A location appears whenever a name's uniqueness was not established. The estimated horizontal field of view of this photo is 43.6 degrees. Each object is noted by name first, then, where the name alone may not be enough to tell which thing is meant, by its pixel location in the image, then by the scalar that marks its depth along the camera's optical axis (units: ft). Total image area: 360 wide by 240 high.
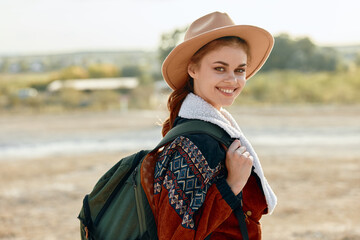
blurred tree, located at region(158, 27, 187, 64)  110.01
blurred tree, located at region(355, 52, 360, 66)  131.44
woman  5.18
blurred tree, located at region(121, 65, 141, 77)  191.83
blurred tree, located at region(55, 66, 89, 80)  167.53
